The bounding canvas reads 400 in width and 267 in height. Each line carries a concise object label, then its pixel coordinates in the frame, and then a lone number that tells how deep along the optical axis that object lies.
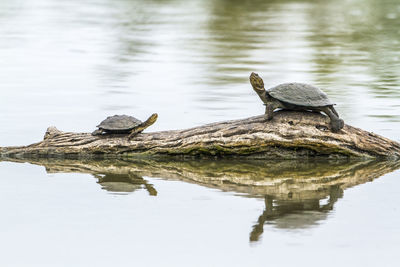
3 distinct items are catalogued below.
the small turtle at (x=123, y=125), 19.48
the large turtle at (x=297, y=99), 18.84
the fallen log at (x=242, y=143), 19.17
